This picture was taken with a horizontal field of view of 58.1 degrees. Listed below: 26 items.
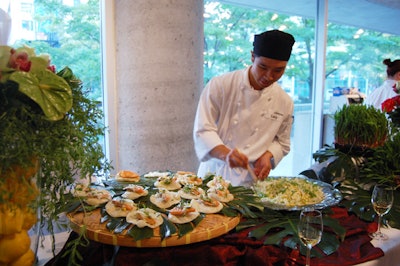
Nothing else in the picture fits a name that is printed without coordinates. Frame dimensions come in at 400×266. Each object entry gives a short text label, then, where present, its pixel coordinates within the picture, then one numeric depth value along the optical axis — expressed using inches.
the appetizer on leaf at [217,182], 58.2
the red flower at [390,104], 85.7
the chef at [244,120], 78.8
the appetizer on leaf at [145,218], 43.2
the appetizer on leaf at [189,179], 61.7
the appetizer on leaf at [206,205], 49.2
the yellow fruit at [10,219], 31.4
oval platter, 54.3
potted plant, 75.5
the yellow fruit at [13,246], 33.1
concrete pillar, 109.1
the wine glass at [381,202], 54.9
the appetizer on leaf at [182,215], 45.0
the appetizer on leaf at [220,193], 53.2
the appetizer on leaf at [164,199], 50.5
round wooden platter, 41.6
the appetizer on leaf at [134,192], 52.5
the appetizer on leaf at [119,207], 45.7
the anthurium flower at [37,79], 30.4
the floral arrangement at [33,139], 30.3
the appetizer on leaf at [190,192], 54.1
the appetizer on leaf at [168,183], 58.7
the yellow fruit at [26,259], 34.6
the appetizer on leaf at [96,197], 49.4
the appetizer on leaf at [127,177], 62.5
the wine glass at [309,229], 42.4
